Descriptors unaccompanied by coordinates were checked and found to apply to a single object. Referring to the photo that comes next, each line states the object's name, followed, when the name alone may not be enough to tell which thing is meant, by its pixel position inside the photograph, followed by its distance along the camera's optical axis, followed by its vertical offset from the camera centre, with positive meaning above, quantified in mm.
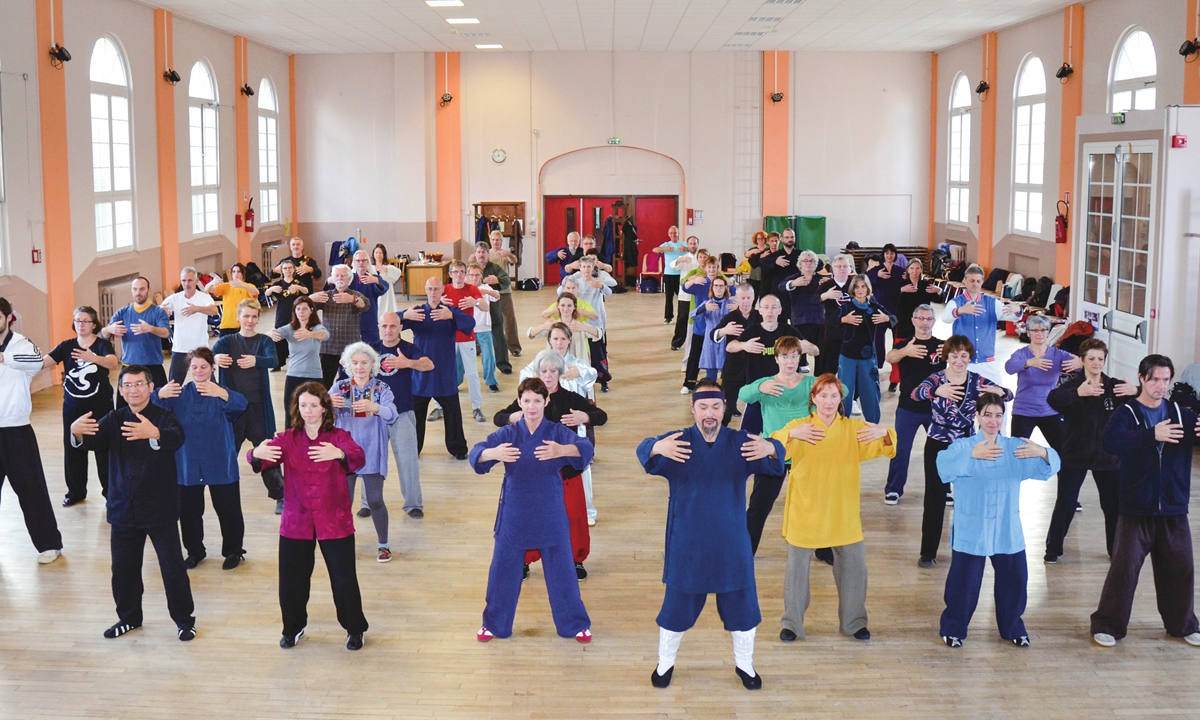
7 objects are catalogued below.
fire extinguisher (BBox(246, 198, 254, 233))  19861 +463
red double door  23359 +592
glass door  10172 -29
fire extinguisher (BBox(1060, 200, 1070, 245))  16141 +267
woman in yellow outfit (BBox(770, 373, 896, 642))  5695 -1208
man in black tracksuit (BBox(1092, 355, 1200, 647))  5898 -1436
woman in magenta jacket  5742 -1244
